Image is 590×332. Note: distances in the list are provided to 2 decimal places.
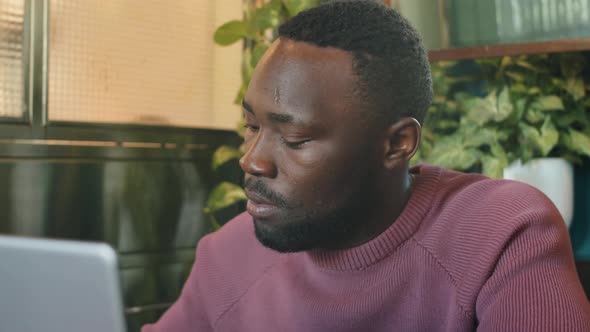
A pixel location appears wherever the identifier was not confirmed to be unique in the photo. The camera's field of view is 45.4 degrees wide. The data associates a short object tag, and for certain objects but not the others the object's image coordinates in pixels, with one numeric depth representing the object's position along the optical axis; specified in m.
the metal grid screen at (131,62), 2.52
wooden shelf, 1.84
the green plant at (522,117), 2.07
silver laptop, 0.47
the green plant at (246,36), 2.42
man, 0.92
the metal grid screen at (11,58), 2.38
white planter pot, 2.01
